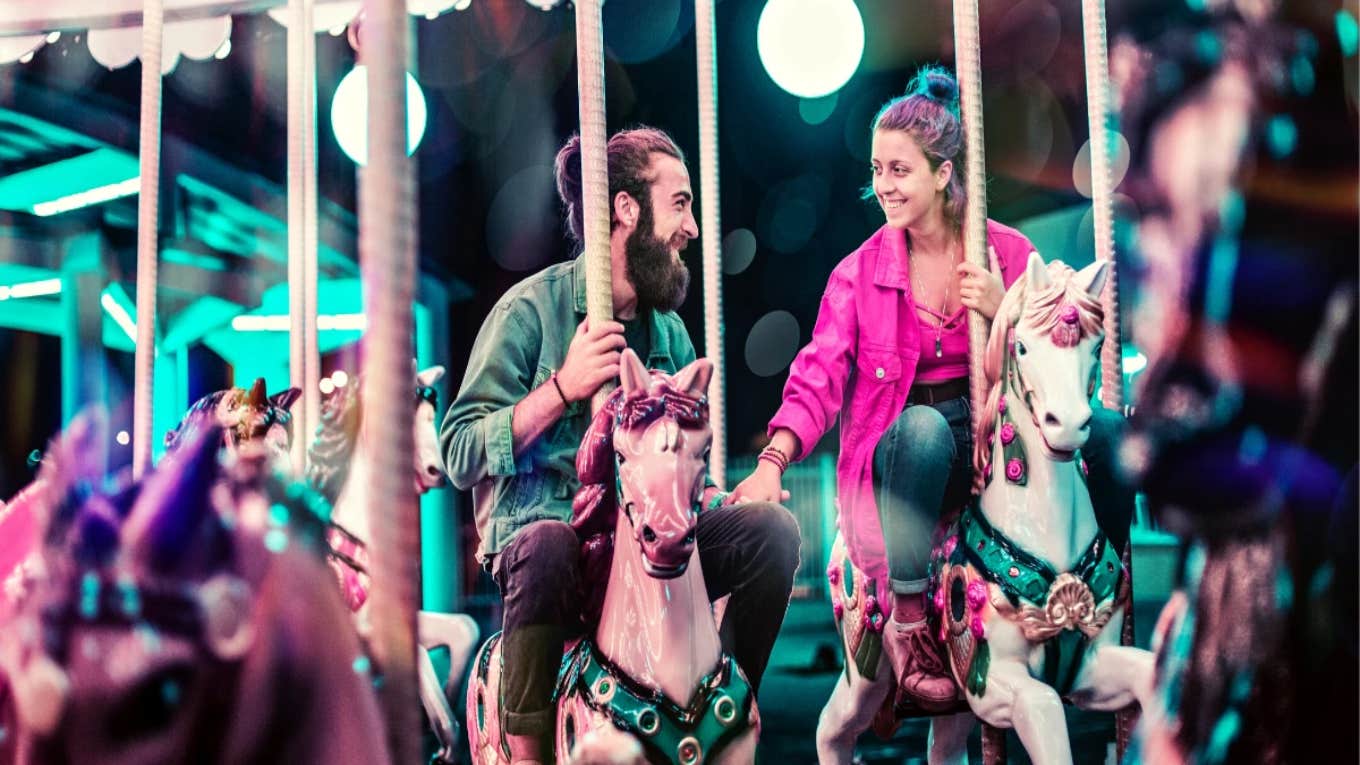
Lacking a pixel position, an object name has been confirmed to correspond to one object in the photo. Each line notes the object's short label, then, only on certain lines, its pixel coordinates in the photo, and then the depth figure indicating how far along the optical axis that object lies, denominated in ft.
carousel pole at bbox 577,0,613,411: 7.80
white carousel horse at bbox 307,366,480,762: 8.80
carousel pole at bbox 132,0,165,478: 8.50
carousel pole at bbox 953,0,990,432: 8.39
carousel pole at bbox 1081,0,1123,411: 8.57
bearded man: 7.41
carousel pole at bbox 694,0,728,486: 8.67
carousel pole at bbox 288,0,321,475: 8.91
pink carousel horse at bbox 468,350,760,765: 6.31
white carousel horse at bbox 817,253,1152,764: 7.29
